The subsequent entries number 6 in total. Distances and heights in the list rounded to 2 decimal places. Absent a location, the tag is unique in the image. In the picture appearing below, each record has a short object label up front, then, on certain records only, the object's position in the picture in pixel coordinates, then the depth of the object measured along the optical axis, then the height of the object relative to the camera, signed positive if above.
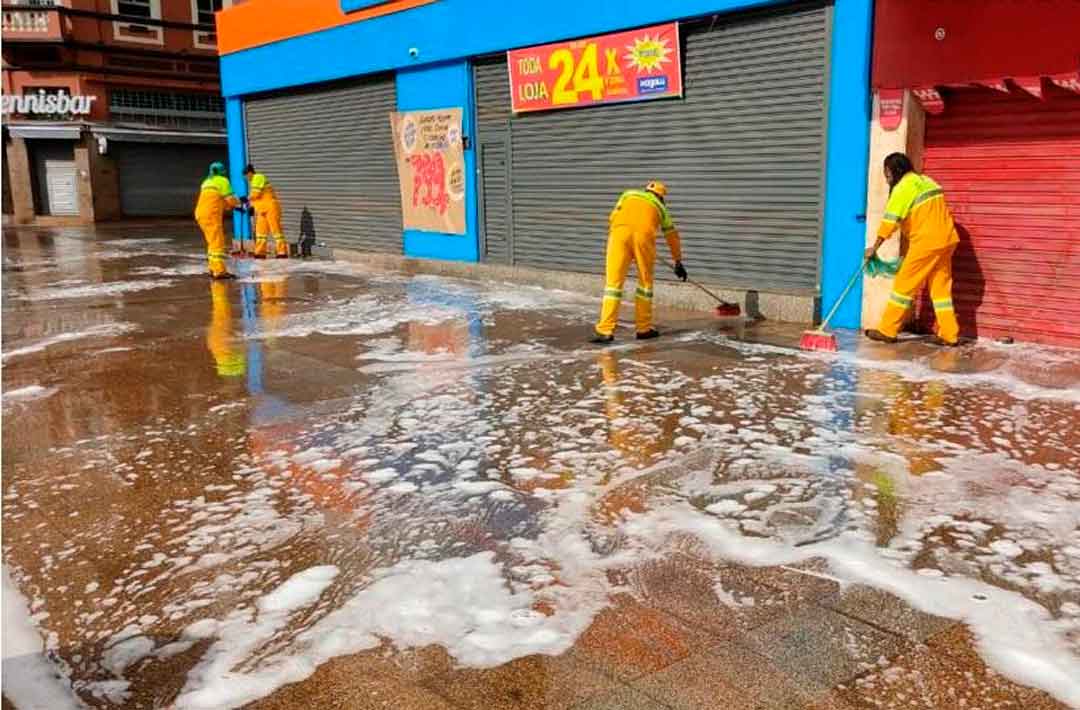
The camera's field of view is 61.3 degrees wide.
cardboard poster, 13.53 +0.46
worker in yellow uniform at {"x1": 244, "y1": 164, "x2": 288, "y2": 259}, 16.70 -0.20
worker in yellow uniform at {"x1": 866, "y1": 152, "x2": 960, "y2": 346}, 7.51 -0.38
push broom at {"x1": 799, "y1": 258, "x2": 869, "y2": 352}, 7.80 -1.25
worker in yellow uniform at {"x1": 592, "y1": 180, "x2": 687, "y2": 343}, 8.21 -0.39
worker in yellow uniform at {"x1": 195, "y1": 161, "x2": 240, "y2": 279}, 13.92 -0.21
